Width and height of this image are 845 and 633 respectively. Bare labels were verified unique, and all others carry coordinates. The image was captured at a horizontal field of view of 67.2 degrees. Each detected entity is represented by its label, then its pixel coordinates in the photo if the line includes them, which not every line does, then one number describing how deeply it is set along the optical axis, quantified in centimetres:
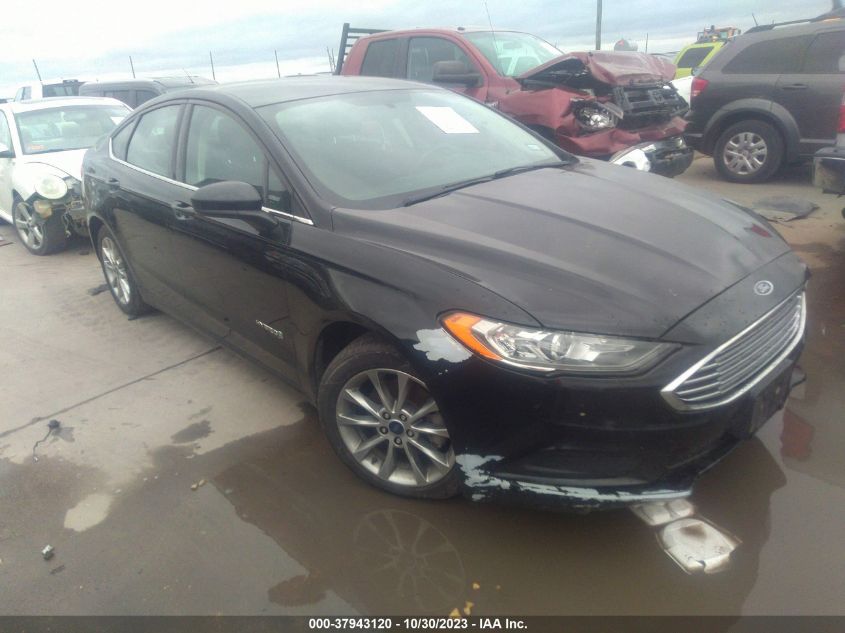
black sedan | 204
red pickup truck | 578
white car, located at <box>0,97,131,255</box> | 640
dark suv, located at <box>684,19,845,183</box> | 656
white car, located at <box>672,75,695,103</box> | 1005
